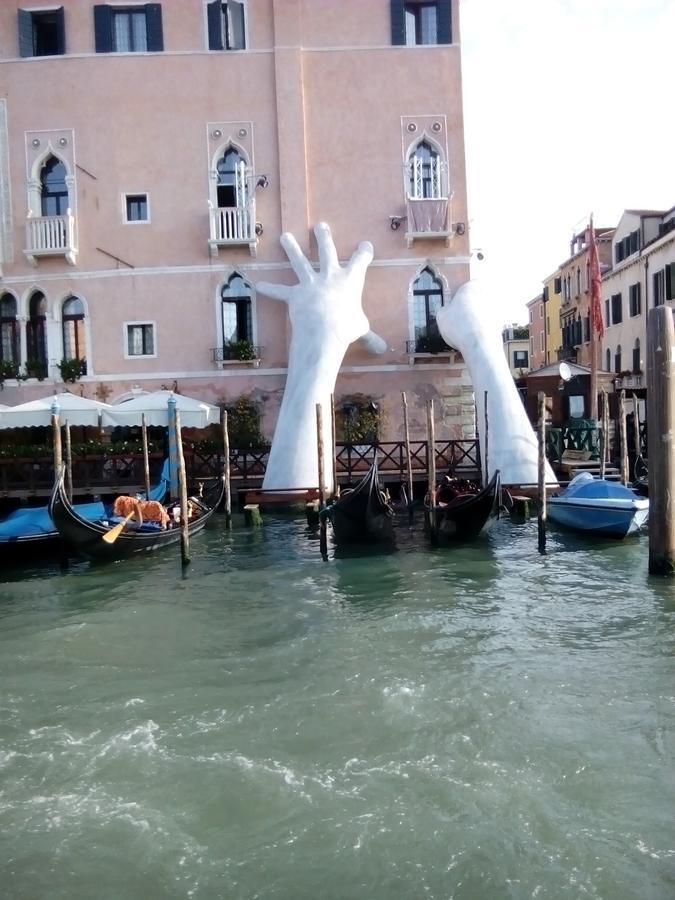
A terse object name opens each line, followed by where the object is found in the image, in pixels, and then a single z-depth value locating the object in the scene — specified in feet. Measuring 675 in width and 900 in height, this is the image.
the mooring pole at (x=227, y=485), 39.29
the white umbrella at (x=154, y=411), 41.86
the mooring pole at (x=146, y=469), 39.04
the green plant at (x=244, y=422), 48.67
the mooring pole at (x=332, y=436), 39.26
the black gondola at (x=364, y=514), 32.53
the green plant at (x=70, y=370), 50.26
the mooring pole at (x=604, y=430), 41.14
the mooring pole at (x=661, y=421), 25.05
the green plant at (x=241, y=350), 49.83
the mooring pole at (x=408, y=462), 40.80
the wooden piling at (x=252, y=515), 38.29
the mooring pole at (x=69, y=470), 40.16
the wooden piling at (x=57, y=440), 32.24
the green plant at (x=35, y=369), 50.55
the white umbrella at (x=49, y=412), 40.09
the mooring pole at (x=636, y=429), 45.46
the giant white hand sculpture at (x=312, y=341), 41.93
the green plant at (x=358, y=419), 49.55
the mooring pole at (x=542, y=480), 32.04
